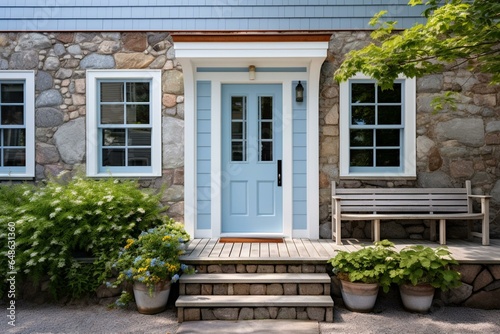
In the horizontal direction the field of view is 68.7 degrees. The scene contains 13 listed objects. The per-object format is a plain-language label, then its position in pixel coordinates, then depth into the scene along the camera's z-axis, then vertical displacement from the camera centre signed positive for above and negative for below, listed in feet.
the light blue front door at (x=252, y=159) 16.53 +0.47
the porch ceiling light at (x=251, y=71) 16.02 +4.31
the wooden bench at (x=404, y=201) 15.75 -1.37
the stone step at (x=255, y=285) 11.75 -3.75
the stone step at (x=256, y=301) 11.12 -4.04
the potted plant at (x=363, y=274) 11.37 -3.28
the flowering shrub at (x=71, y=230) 12.04 -2.09
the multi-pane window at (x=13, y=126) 16.71 +1.98
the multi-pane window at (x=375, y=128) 16.56 +1.87
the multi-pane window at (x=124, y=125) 16.62 +2.02
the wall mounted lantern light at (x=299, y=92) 16.12 +3.44
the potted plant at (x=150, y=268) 11.34 -3.10
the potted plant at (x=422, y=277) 11.21 -3.30
